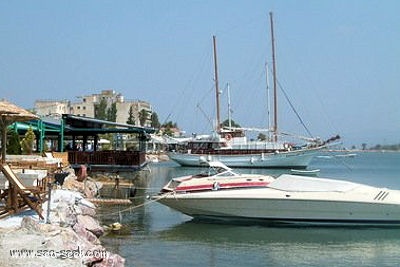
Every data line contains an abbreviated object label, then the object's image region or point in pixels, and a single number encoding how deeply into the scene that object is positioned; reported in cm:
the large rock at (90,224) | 1763
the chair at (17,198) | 1598
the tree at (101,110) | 15581
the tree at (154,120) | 16641
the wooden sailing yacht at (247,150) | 8038
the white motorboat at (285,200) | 2164
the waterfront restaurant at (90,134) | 4103
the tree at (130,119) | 14098
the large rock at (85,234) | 1584
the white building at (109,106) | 17044
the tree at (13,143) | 3606
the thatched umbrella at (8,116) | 1585
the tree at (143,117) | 15688
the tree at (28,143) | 3775
